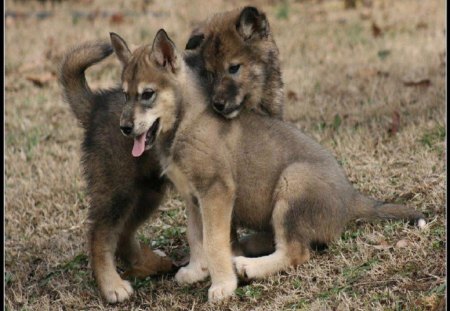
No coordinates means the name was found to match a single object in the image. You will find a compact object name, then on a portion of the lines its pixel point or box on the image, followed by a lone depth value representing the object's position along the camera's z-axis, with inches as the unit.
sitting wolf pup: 372.5
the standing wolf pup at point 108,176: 395.5
